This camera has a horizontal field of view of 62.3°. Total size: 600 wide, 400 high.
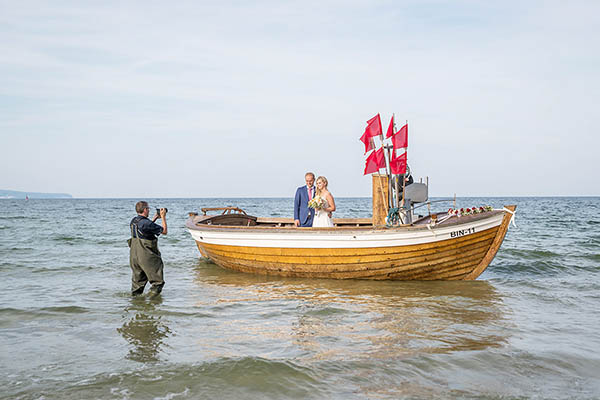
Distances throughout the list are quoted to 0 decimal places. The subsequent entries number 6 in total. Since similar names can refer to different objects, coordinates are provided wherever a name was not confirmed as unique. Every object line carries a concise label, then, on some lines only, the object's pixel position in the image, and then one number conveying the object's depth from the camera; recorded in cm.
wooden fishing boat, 894
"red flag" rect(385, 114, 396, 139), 1013
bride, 964
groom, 1032
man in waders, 764
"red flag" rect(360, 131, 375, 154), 1009
